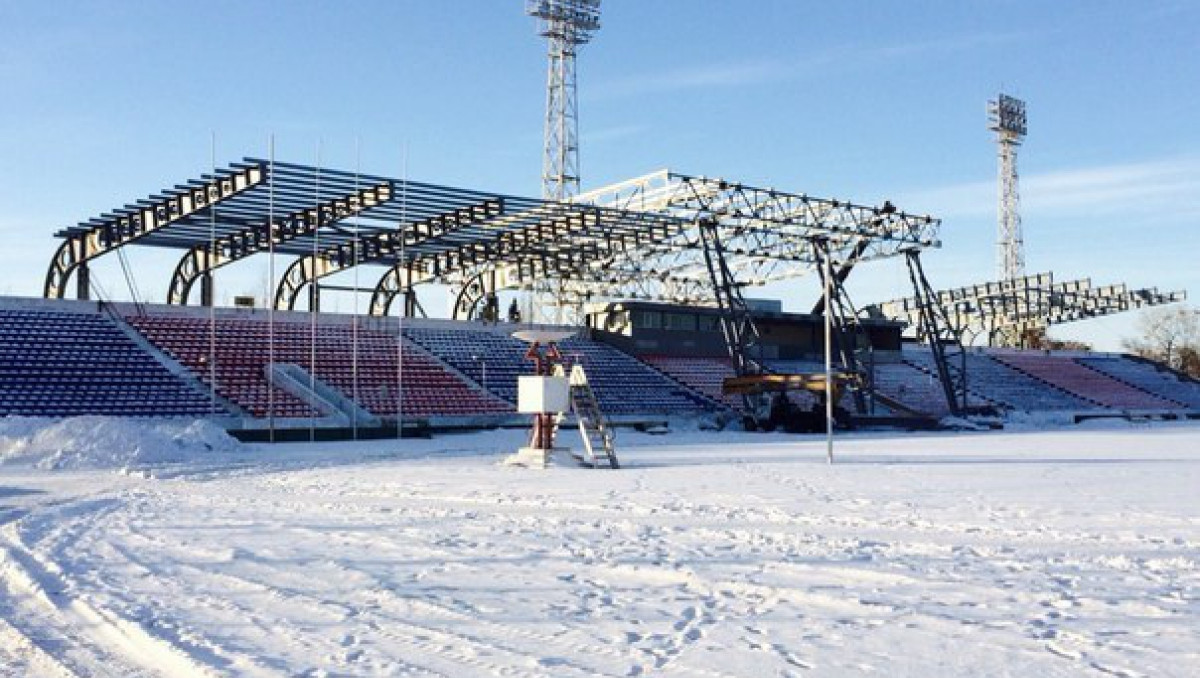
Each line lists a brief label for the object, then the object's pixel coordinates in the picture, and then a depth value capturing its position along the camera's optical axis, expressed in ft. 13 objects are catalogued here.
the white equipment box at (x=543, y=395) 80.38
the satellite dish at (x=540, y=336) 80.43
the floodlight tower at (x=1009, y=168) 269.85
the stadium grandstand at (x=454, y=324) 117.91
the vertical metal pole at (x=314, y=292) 110.92
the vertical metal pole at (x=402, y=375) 116.03
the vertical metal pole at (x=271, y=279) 109.70
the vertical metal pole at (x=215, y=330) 111.65
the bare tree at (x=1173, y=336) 391.04
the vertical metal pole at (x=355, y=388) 112.57
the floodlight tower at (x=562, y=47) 214.48
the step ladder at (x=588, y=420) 79.20
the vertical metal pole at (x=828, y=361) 81.56
